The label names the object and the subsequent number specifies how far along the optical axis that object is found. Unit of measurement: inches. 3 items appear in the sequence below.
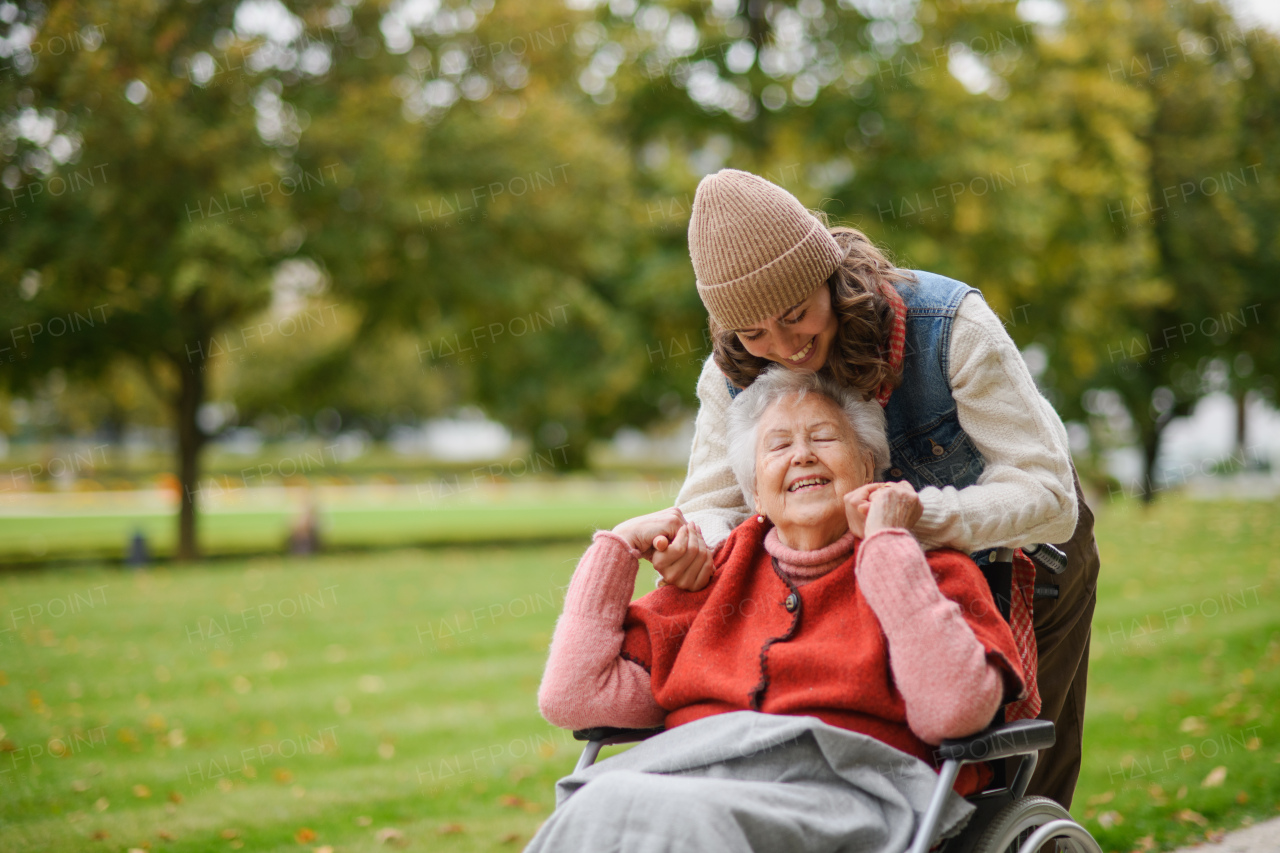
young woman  90.4
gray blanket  79.7
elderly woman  82.7
